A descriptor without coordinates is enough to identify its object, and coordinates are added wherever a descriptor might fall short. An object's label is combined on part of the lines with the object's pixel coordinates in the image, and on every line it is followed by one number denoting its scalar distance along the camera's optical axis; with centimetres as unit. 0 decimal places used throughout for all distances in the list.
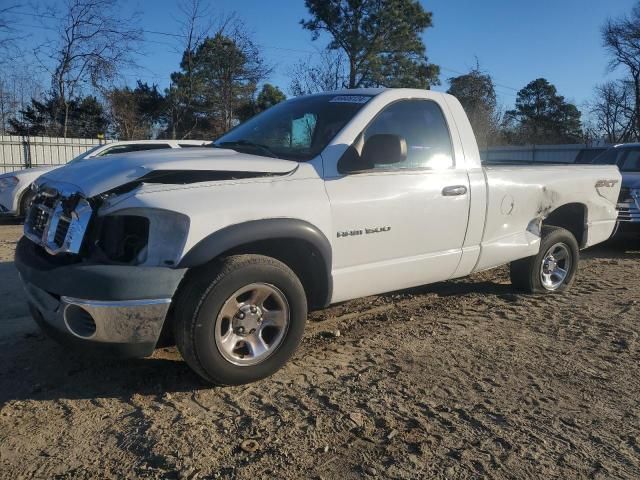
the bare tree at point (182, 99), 2538
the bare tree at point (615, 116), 3306
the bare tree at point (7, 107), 2834
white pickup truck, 308
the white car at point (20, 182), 1045
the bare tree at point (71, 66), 2142
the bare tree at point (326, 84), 2385
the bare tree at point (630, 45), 3175
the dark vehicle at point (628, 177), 840
